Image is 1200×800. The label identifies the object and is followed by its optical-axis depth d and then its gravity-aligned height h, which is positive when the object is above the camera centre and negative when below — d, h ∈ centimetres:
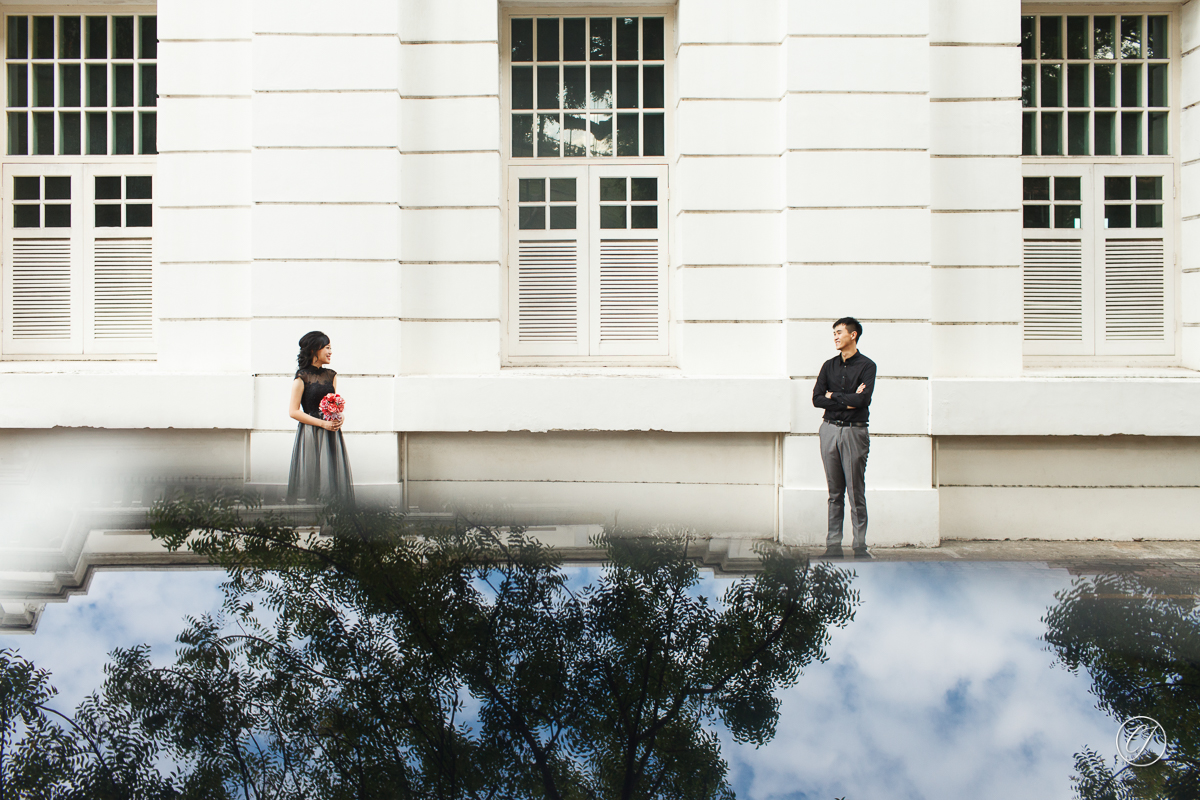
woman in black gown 643 -12
